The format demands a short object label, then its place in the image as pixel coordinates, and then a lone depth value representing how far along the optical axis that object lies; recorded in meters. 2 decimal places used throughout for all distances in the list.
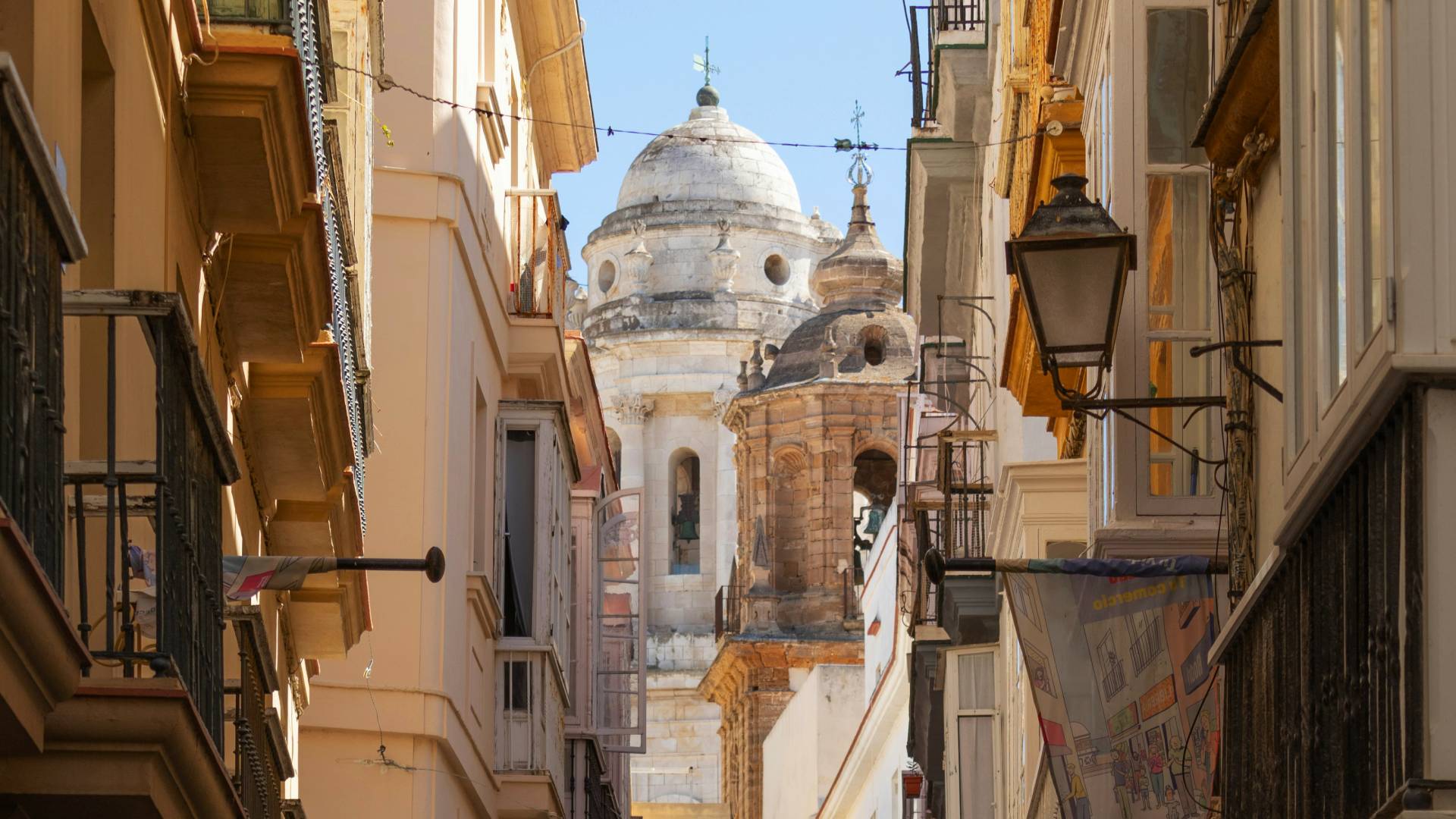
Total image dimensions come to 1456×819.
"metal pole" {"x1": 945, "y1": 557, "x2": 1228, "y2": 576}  15.56
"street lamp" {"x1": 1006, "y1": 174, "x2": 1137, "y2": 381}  15.96
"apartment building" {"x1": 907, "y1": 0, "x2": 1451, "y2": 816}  9.60
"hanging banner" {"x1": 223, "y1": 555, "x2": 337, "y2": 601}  15.91
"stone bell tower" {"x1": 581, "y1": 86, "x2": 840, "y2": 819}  133.26
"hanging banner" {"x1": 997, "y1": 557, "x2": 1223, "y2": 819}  16.11
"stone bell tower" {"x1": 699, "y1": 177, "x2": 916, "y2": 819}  109.62
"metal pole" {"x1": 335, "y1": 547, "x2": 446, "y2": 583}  15.72
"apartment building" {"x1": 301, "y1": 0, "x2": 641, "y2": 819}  25.82
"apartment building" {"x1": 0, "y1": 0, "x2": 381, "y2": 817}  9.57
